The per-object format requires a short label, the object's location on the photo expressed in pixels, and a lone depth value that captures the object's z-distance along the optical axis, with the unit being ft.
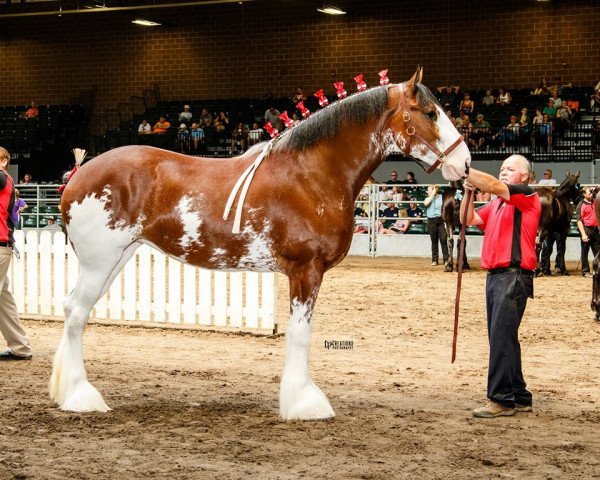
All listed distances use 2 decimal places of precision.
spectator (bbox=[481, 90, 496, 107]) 91.54
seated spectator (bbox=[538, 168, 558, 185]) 66.90
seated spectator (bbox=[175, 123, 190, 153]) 95.09
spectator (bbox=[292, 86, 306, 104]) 93.77
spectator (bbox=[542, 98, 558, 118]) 85.07
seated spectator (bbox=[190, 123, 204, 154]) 94.22
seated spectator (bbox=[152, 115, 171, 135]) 98.89
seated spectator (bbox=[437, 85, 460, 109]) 92.93
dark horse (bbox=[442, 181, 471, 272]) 59.72
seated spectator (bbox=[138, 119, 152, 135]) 99.86
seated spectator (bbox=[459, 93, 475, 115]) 89.45
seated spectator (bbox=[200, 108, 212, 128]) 99.60
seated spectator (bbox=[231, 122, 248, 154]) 91.71
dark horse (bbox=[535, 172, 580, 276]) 57.00
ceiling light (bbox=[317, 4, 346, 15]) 100.42
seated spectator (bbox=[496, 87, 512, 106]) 90.48
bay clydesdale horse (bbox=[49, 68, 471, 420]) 19.58
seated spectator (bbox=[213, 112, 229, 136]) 97.98
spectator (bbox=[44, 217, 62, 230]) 78.63
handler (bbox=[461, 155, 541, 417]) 19.90
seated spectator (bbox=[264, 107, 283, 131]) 93.16
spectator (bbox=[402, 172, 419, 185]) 77.25
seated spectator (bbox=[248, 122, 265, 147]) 88.74
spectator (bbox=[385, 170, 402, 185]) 78.33
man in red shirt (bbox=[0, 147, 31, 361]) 26.58
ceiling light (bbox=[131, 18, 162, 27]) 106.61
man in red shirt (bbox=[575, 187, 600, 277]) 54.13
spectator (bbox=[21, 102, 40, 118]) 109.50
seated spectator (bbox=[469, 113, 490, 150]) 83.51
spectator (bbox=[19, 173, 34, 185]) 90.49
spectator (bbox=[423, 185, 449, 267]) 64.13
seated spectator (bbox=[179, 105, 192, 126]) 101.55
